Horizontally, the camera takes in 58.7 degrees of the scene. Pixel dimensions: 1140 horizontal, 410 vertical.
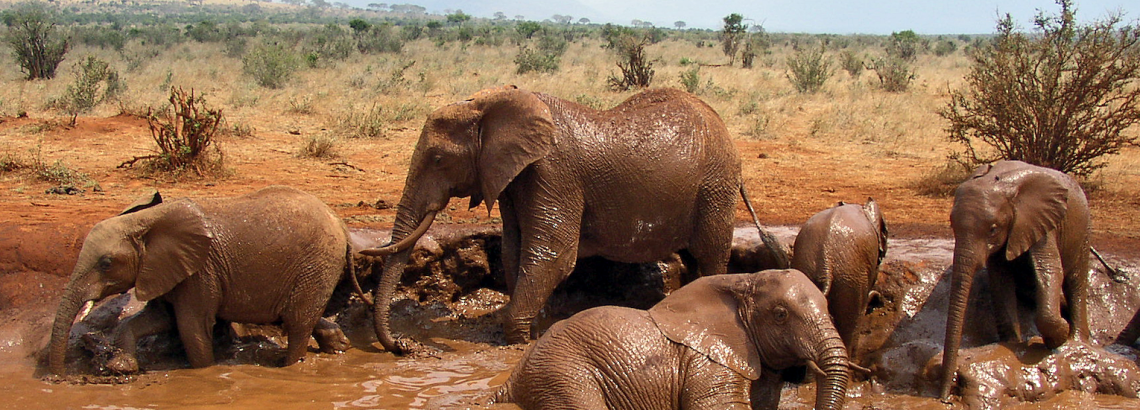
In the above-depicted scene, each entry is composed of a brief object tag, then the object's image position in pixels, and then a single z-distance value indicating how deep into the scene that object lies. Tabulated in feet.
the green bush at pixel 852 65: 90.33
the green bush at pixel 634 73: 74.69
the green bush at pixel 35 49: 74.23
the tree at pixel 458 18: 267.06
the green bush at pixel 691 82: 71.92
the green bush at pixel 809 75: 74.28
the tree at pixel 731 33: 116.26
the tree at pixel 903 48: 110.52
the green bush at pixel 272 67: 72.69
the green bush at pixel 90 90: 55.36
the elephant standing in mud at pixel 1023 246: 19.67
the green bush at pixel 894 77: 75.46
